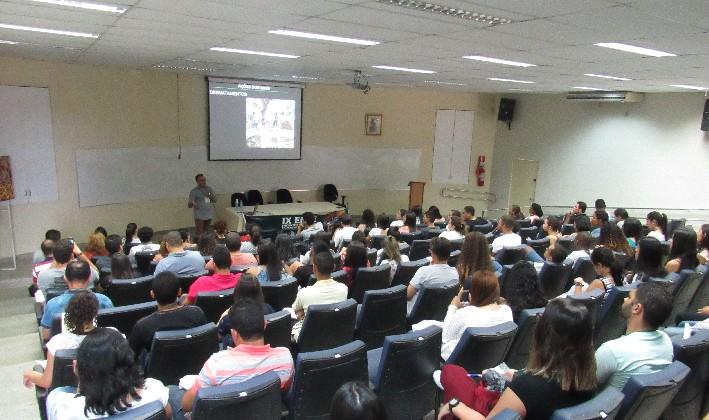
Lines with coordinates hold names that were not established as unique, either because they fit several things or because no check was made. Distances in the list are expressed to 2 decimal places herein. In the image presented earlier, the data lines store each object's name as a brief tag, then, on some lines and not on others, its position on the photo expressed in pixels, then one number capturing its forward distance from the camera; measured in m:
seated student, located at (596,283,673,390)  2.50
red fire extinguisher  15.20
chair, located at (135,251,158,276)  5.70
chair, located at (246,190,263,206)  11.81
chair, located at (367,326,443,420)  2.82
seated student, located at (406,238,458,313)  4.36
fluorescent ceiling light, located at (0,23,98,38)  5.16
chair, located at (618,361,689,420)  2.17
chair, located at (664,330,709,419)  2.63
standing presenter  10.41
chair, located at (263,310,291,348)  3.19
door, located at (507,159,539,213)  14.43
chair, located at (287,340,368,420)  2.58
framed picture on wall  13.64
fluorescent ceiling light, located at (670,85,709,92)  9.40
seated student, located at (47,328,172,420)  2.06
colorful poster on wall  8.04
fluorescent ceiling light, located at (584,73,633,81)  8.01
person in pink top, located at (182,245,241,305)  4.21
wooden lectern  14.23
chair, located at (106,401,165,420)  1.90
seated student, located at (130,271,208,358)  3.15
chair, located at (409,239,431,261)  6.39
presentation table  10.52
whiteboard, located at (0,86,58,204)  8.46
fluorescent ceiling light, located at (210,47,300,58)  6.54
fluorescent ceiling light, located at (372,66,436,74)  8.15
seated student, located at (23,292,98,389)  2.78
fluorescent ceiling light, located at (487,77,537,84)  9.43
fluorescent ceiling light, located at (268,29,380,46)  5.09
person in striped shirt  2.47
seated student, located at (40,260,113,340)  3.60
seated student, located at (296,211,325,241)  7.89
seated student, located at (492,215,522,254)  6.35
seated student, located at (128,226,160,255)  6.26
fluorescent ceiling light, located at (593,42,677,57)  5.07
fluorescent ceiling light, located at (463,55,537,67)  6.53
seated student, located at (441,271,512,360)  3.09
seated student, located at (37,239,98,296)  4.46
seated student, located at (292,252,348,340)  3.85
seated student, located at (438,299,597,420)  2.05
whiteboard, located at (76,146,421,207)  9.89
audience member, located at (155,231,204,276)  4.88
